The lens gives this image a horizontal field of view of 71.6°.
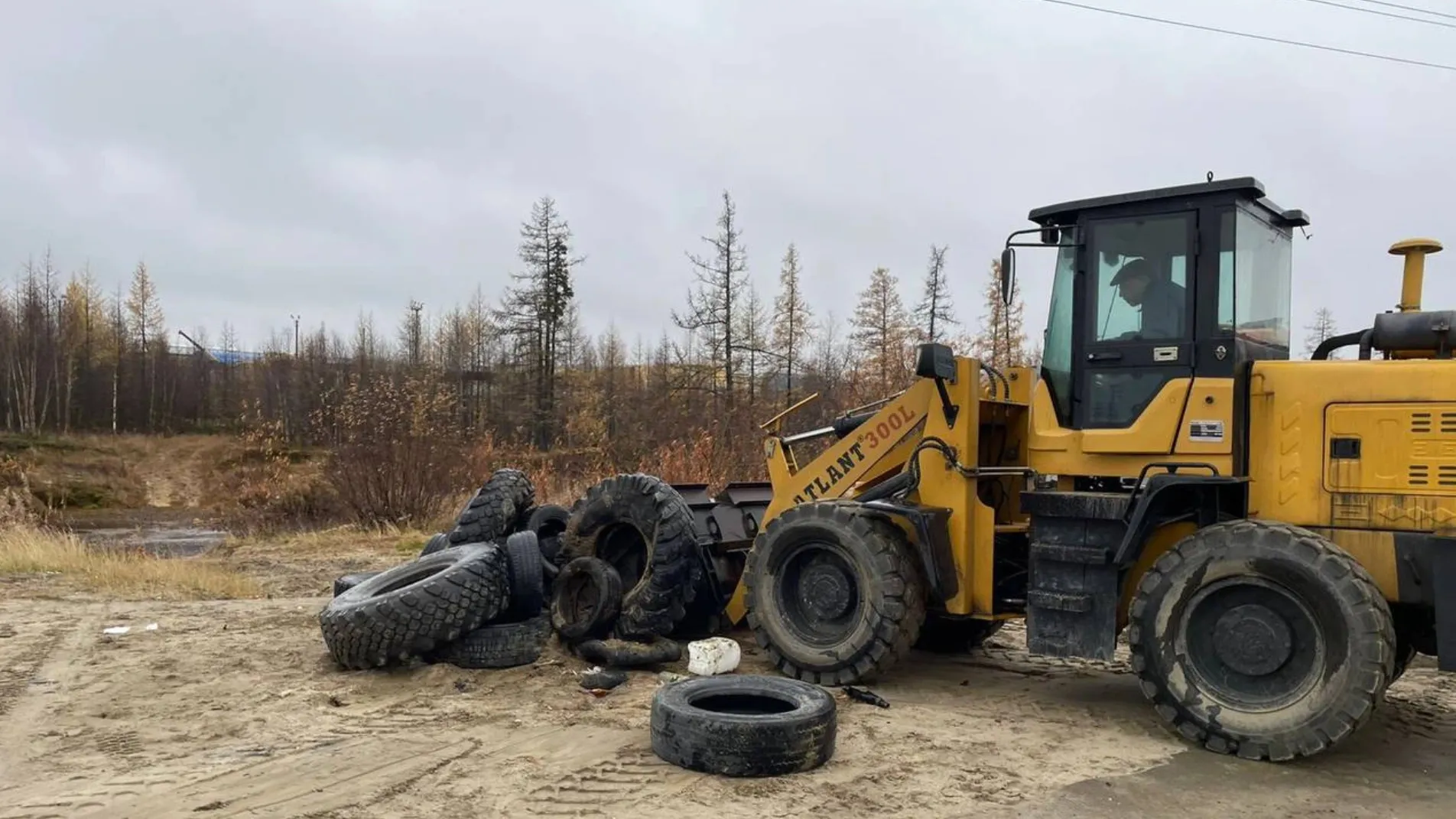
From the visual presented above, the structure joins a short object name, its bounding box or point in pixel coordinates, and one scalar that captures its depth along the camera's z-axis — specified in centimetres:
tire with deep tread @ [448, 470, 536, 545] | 827
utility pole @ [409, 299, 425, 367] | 5525
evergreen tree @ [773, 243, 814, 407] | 3023
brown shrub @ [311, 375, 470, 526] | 1764
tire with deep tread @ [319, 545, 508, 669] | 658
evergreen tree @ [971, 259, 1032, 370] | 2933
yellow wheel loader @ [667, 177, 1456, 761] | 521
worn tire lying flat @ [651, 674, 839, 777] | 478
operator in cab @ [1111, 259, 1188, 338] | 602
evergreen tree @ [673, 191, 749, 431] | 2845
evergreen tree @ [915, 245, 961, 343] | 3194
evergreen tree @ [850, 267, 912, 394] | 3120
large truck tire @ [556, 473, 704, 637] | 733
